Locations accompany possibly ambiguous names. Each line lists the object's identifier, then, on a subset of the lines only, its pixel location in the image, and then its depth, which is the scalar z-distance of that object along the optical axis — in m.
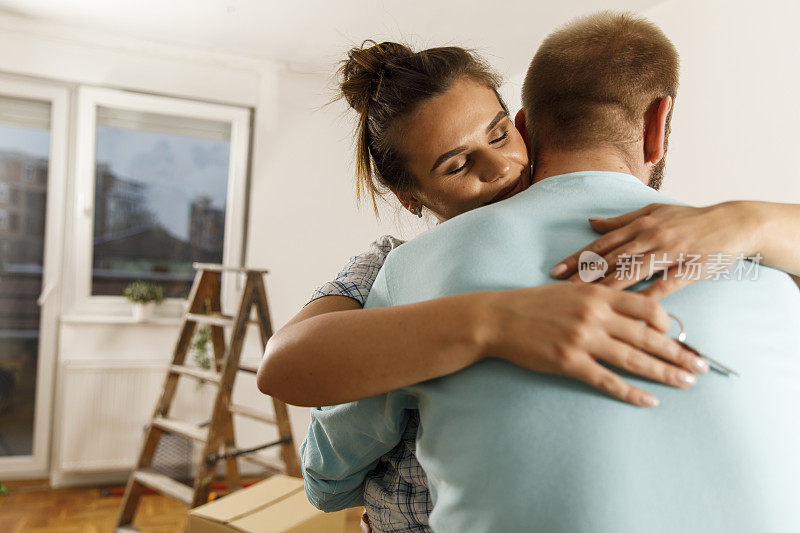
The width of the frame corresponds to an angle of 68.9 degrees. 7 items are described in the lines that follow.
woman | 0.57
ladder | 2.92
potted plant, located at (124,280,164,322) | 3.85
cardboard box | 2.05
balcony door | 3.75
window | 3.87
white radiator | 3.70
